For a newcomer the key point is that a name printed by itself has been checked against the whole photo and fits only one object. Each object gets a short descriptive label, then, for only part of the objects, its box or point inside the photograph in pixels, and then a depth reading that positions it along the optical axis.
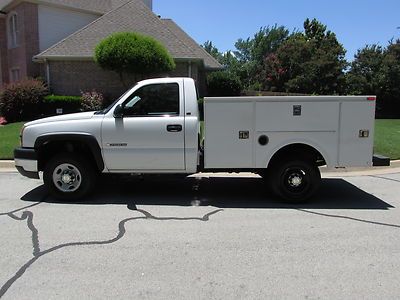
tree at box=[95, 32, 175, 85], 20.17
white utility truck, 6.55
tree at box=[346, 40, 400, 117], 31.94
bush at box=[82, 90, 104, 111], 20.83
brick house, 22.52
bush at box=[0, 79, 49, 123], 20.17
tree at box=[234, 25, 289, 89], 63.29
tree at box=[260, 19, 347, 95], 36.22
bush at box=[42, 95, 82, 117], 20.88
